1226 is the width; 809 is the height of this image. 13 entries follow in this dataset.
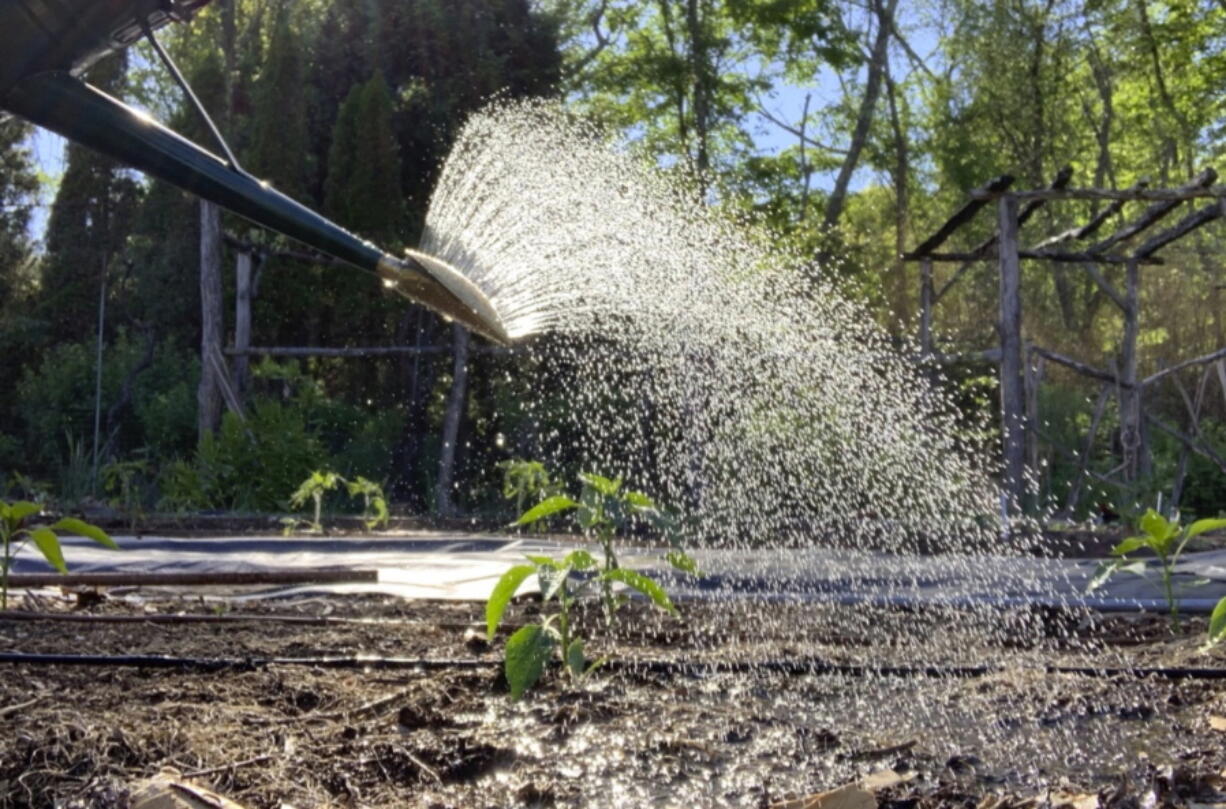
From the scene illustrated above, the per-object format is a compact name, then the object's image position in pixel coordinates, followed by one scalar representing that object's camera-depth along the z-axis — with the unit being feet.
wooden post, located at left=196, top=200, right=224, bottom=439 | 30.53
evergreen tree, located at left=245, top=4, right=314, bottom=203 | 34.63
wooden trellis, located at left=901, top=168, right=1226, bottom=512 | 25.21
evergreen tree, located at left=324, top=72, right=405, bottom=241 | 33.58
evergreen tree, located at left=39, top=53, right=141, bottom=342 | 44.47
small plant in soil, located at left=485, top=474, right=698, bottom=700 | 7.24
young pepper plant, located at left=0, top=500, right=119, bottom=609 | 8.85
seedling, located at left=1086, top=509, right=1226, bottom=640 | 10.21
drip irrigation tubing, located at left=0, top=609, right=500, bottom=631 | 10.30
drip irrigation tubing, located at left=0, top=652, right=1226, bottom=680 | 8.23
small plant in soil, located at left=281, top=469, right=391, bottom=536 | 21.11
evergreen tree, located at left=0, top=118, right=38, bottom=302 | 46.24
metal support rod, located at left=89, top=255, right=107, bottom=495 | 30.91
